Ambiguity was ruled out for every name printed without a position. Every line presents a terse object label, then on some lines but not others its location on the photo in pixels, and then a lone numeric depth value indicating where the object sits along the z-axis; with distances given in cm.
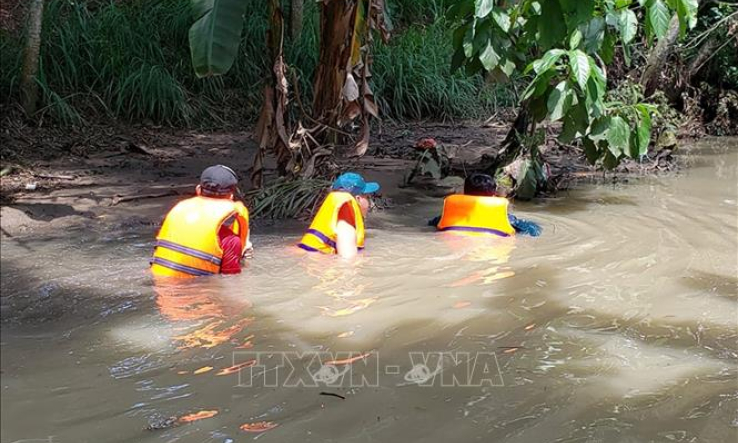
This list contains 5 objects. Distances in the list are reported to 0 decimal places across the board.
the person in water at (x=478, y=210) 624
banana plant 693
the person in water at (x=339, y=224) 554
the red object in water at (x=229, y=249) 491
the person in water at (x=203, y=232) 470
